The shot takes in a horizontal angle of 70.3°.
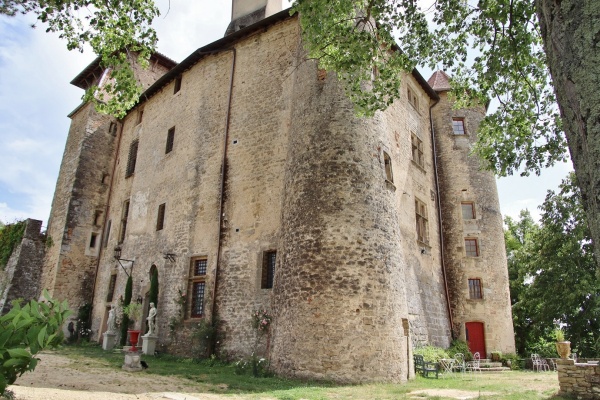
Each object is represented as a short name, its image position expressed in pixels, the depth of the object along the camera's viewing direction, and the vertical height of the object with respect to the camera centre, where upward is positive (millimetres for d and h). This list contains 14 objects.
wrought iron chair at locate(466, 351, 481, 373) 14458 -1072
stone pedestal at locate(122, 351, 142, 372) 10273 -966
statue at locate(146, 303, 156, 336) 14234 +35
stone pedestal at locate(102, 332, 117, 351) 16031 -746
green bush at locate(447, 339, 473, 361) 15362 -560
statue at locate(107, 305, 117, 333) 16328 -94
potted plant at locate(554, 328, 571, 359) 9219 -233
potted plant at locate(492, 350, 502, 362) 16062 -798
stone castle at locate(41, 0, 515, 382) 10094 +3730
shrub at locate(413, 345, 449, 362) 12668 -617
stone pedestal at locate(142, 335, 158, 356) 14172 -738
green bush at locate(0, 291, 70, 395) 3135 -136
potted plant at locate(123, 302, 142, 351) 15615 +335
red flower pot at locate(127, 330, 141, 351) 11023 -386
